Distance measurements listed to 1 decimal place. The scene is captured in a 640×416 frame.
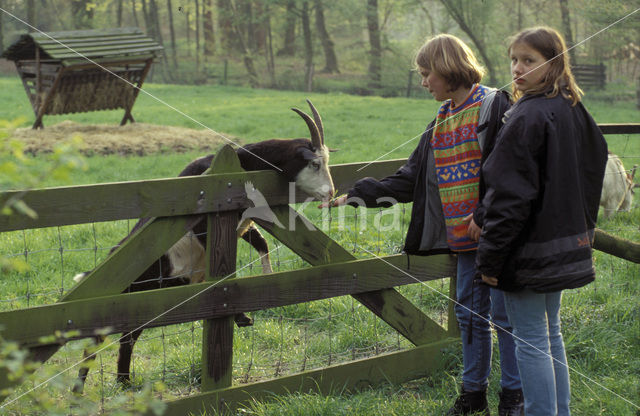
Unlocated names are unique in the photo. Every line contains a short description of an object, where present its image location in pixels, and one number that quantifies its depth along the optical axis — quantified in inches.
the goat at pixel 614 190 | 376.8
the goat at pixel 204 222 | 166.2
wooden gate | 126.5
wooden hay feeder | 591.5
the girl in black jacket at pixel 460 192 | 127.7
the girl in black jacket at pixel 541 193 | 106.2
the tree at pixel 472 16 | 1067.3
